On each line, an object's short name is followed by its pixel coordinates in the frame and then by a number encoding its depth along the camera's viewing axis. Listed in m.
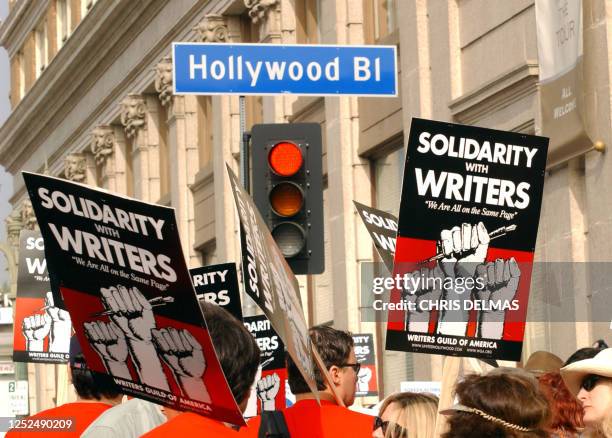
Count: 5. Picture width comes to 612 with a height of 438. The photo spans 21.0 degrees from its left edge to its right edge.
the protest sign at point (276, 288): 5.36
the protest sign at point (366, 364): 18.89
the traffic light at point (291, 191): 11.54
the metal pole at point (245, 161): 12.22
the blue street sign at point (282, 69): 12.03
